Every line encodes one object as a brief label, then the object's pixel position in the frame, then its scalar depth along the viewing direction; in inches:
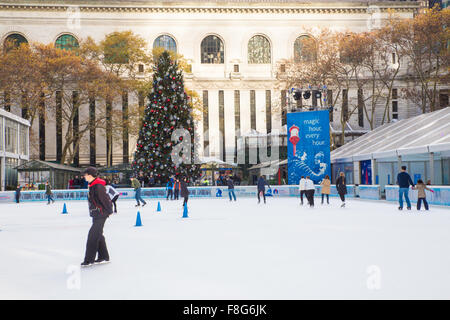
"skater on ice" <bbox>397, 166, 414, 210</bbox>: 670.5
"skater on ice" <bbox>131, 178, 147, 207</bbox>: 829.8
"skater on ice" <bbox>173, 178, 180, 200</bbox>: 1140.5
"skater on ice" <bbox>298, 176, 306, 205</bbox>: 835.4
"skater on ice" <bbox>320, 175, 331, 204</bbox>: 884.9
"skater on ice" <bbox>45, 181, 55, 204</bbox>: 1071.7
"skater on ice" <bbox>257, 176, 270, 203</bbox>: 935.3
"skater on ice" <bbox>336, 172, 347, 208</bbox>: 826.8
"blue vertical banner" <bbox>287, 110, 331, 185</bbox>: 1087.6
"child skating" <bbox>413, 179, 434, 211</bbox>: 665.0
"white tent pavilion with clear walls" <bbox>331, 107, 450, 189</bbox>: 853.8
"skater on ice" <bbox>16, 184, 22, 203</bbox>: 1151.3
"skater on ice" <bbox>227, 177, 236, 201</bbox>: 1034.3
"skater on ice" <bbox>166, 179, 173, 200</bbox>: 1149.7
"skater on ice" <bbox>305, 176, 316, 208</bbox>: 818.3
